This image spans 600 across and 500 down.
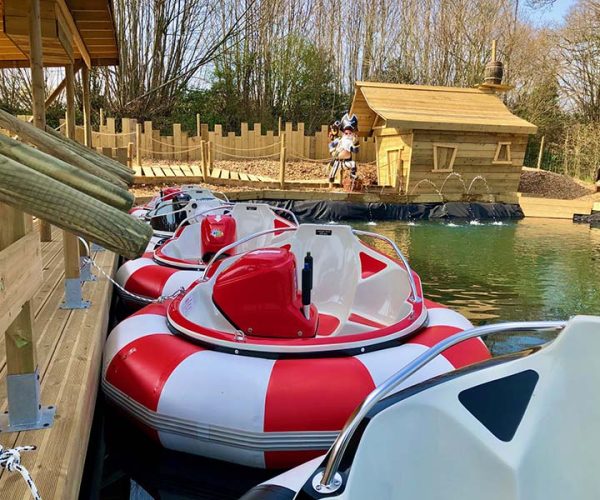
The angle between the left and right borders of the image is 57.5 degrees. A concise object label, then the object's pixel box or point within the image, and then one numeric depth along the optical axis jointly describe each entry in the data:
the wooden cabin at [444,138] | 14.29
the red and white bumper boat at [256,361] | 2.81
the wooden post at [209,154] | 13.85
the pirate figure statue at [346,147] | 14.50
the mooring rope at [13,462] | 1.60
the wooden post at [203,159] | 13.31
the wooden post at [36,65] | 3.38
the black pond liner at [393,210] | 13.37
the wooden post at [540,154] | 19.46
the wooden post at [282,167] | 13.52
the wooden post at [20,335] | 1.92
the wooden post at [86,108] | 5.79
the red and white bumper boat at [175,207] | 7.04
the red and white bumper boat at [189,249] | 5.19
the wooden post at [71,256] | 3.84
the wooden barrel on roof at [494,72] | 16.61
